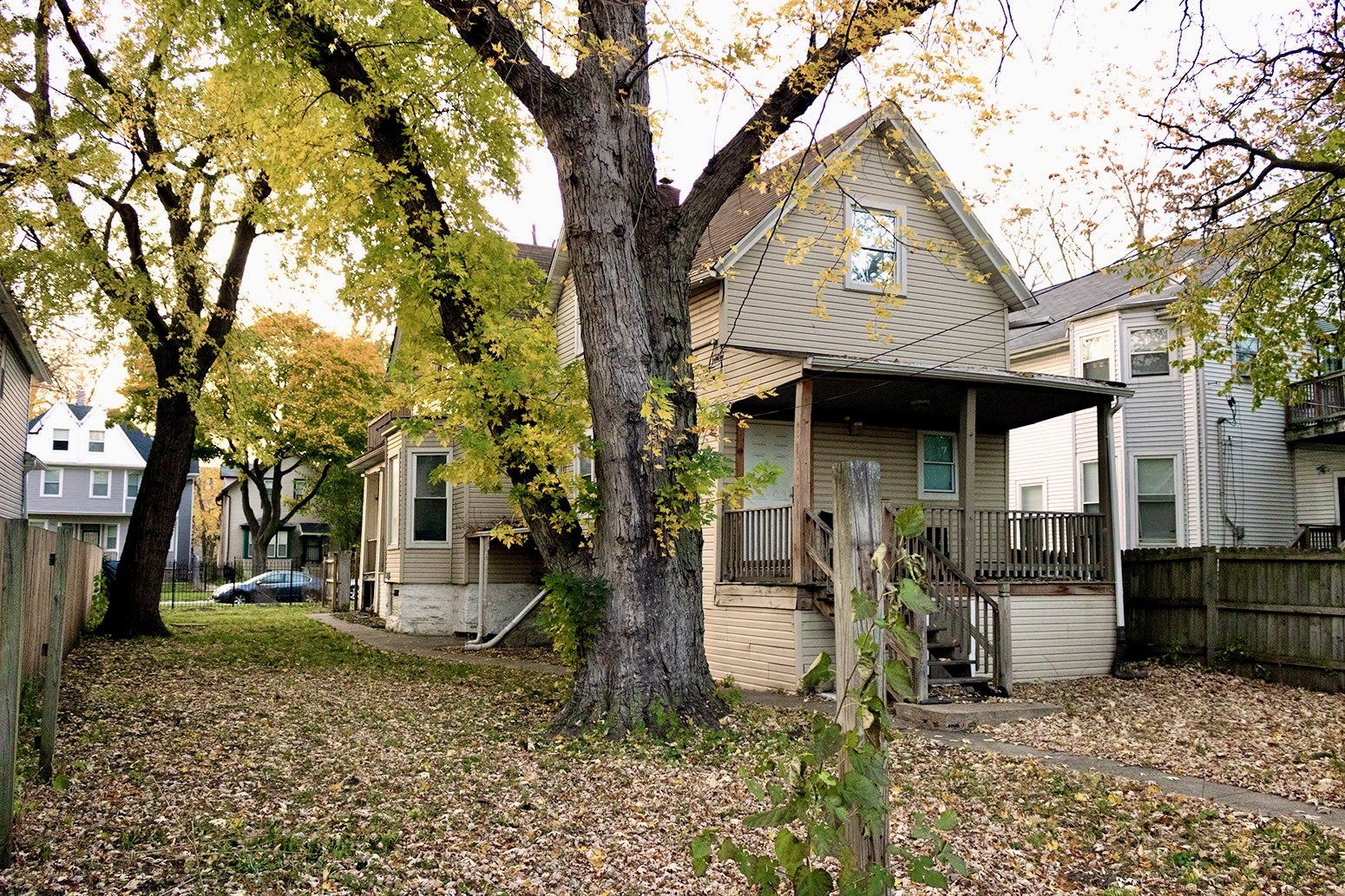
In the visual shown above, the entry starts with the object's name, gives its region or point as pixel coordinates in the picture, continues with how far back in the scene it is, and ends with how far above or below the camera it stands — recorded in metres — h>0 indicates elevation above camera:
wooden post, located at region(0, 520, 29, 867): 5.19 -0.67
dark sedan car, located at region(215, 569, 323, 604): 35.94 -2.25
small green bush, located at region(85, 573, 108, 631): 19.05 -1.48
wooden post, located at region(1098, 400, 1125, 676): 14.10 +0.36
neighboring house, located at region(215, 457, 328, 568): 53.47 -0.22
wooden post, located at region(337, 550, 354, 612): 31.08 -1.51
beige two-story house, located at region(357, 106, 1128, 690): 12.85 +1.67
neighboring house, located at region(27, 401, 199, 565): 47.16 +2.49
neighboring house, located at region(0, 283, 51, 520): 16.56 +2.50
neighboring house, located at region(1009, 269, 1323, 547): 19.75 +1.53
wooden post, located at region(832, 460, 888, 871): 3.90 -0.10
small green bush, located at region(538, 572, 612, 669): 8.97 -0.69
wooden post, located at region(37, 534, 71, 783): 6.69 -1.07
